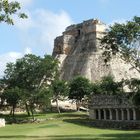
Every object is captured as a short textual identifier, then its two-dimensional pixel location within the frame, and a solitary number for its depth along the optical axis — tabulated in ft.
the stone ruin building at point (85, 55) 341.02
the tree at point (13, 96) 236.79
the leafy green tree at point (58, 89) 261.67
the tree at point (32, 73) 250.55
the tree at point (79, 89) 265.00
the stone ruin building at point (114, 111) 188.69
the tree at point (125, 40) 131.39
